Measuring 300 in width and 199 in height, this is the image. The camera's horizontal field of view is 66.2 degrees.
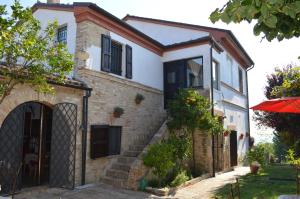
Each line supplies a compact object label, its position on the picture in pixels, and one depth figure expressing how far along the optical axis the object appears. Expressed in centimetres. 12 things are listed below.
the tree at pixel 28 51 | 414
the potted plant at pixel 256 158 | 1060
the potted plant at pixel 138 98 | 996
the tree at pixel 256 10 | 196
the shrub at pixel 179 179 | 817
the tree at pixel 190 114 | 957
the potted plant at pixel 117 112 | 881
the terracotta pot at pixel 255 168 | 1058
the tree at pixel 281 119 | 755
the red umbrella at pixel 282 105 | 512
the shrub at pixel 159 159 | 773
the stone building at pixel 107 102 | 737
